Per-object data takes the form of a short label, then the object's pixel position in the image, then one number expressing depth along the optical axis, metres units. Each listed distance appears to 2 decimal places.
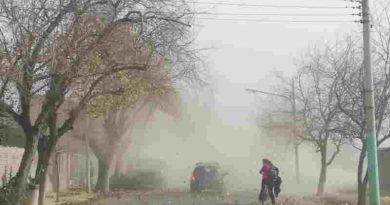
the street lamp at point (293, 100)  50.19
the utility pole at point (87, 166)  40.33
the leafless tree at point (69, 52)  20.11
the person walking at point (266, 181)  26.64
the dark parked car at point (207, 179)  38.28
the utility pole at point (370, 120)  19.86
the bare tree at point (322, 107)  36.22
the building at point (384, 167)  50.46
